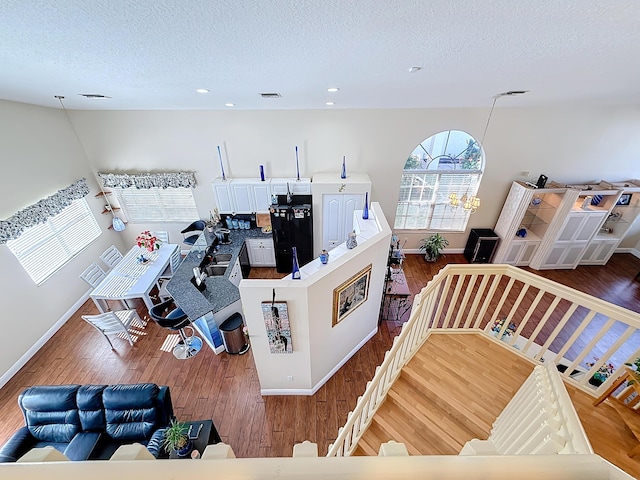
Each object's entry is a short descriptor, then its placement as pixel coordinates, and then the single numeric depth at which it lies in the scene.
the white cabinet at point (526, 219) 5.30
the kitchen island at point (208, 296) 3.87
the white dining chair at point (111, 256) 5.40
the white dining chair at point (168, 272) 4.99
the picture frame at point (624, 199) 5.40
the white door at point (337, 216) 5.29
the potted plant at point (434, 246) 6.08
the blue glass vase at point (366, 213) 4.09
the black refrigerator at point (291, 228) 5.20
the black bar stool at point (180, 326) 3.87
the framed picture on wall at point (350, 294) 3.25
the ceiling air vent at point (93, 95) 3.11
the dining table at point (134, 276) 4.41
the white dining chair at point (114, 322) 3.98
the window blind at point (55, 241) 4.29
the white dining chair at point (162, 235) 6.08
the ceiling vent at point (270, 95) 3.05
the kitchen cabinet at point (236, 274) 4.72
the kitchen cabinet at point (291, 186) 5.33
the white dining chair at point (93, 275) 4.83
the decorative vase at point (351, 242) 3.63
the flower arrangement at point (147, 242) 5.25
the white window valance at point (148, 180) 5.50
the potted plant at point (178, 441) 2.52
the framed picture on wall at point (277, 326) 2.91
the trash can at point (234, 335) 4.04
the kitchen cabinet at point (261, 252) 5.74
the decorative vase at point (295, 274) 2.97
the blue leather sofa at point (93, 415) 2.91
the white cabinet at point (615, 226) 5.37
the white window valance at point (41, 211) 3.94
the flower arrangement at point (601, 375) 3.23
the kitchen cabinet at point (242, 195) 5.45
